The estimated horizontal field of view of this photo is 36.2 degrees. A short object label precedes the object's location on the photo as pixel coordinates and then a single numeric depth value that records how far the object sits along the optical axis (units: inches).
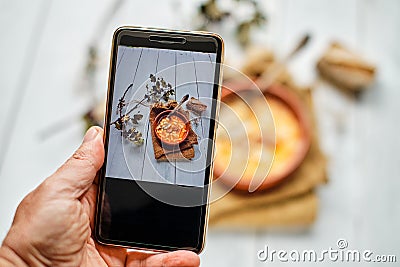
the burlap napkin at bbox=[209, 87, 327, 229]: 30.7
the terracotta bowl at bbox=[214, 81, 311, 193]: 29.9
